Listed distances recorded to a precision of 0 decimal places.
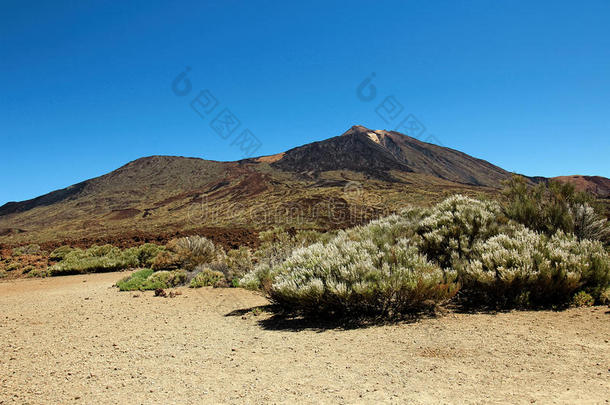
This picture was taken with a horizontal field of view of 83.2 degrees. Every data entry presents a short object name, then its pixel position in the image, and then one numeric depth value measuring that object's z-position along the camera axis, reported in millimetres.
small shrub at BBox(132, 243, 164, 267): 14110
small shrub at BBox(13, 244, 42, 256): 17469
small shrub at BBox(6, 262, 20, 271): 13531
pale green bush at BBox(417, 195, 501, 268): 6440
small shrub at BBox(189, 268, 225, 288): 9328
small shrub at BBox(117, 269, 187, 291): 9109
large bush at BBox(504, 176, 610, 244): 6754
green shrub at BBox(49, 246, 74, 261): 15555
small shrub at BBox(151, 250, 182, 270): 12034
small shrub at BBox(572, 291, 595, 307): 5117
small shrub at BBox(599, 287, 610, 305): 5131
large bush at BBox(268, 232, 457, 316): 5082
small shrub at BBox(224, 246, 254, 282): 9703
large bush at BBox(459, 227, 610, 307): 5145
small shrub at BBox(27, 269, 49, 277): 12445
